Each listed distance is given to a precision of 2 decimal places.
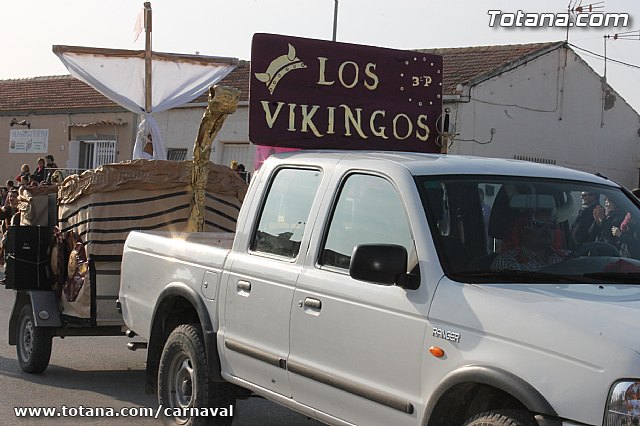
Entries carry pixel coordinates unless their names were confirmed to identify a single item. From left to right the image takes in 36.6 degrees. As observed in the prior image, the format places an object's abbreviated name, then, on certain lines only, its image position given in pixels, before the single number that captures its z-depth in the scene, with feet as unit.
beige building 83.20
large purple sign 22.38
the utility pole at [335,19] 99.40
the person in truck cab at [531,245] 14.80
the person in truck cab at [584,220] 15.57
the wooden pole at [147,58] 41.55
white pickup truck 12.20
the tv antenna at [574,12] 83.01
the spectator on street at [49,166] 73.97
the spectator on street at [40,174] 69.97
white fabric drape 41.93
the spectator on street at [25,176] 65.85
